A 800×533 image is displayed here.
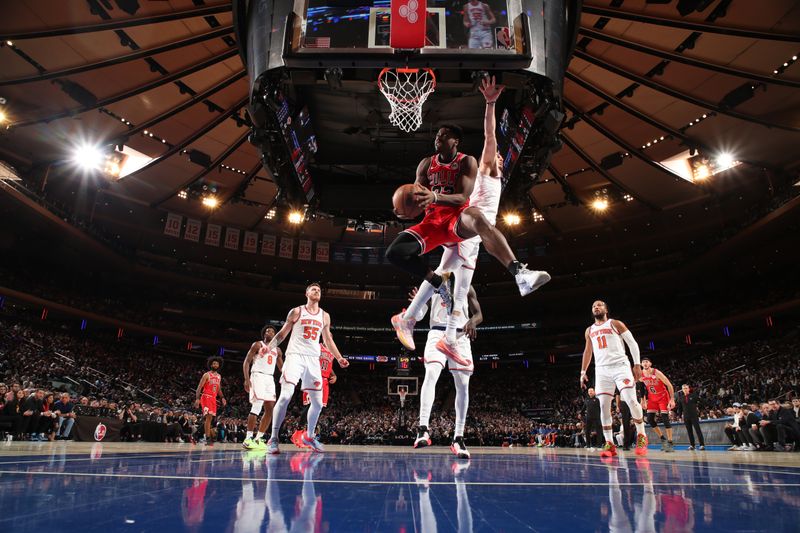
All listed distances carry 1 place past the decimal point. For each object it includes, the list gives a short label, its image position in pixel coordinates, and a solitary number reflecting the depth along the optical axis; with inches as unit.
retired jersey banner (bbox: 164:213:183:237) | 1141.7
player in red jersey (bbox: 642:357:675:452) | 430.6
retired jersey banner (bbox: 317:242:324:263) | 1325.0
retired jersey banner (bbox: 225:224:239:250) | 1198.3
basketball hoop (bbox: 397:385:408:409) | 1211.6
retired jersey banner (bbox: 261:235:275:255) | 1259.2
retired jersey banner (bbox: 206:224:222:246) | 1186.0
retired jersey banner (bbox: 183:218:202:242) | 1169.4
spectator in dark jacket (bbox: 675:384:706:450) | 470.0
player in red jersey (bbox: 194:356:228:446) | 449.4
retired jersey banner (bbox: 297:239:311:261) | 1309.1
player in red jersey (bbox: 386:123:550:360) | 182.1
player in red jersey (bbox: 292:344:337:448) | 365.4
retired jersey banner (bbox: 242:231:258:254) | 1234.0
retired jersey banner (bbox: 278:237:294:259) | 1270.9
